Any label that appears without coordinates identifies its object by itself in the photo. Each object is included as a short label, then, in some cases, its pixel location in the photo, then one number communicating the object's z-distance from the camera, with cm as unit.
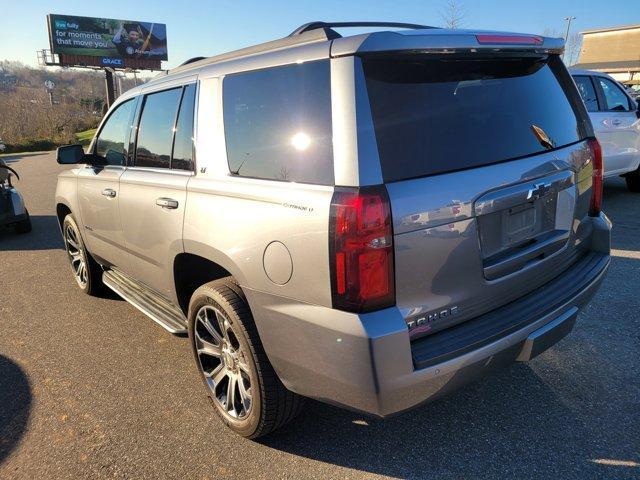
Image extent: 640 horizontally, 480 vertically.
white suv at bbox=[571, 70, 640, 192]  742
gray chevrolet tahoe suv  193
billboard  4682
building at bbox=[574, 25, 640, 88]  5827
